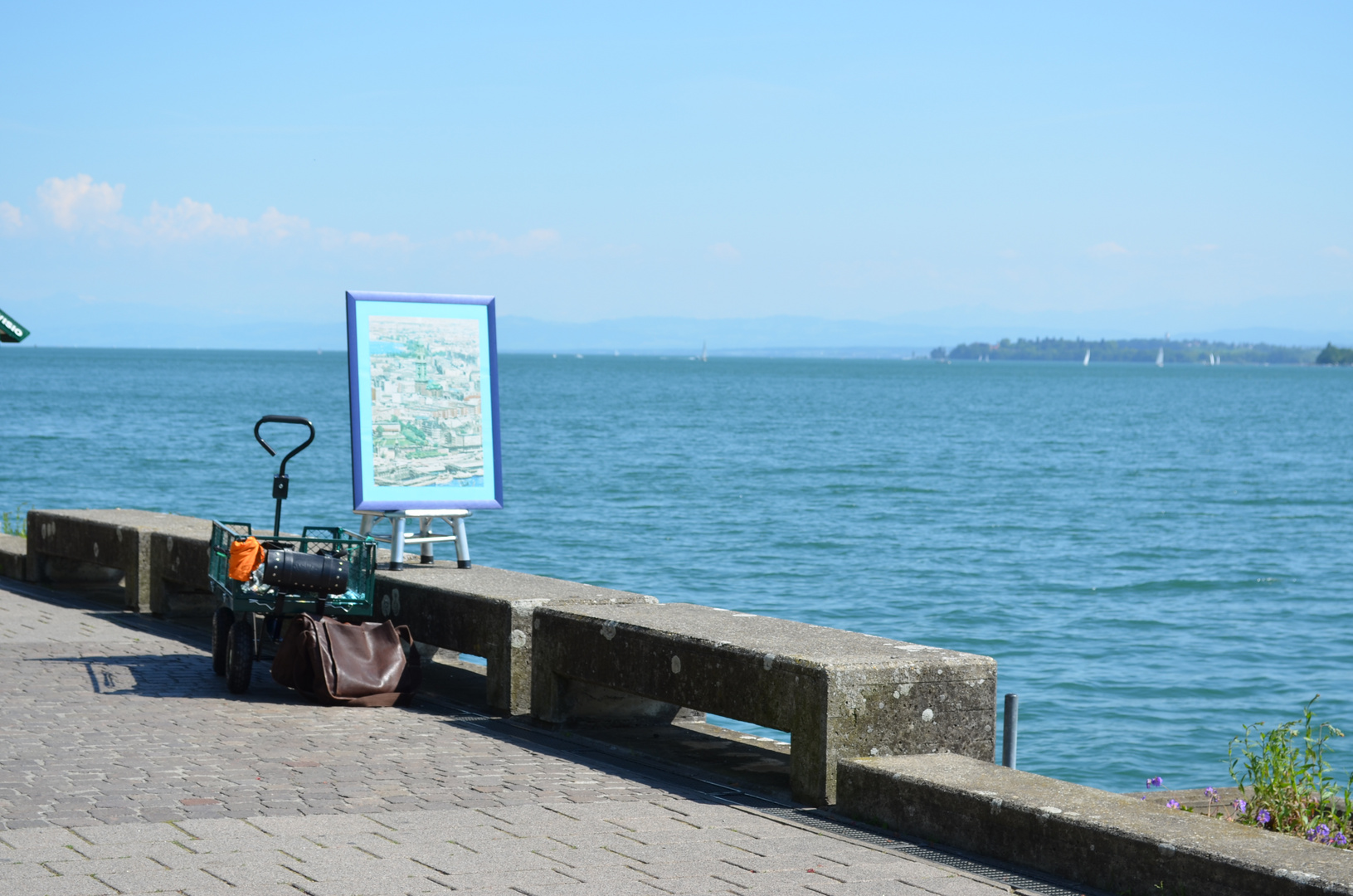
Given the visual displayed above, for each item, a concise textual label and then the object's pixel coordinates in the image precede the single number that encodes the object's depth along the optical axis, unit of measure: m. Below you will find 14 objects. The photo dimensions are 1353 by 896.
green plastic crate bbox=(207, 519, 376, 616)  9.04
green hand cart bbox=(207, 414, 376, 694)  8.92
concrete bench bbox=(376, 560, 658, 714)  8.58
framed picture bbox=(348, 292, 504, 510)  9.92
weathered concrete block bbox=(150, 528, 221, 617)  11.81
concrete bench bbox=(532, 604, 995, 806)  6.55
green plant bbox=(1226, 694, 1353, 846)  6.54
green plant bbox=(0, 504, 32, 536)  18.82
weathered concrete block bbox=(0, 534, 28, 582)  15.13
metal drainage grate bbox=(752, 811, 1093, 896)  5.46
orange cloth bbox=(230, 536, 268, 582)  8.78
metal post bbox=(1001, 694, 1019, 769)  7.69
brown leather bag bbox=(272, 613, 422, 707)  8.67
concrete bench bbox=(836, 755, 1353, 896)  4.95
